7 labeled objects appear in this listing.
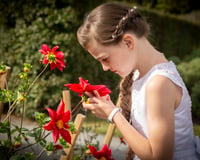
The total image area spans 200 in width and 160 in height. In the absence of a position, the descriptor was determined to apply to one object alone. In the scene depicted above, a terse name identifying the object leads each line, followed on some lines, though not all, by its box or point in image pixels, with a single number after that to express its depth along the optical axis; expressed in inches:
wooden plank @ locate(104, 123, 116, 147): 84.2
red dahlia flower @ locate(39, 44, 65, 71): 62.2
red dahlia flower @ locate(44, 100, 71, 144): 52.7
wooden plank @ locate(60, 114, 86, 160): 64.7
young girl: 52.3
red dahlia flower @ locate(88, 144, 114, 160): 62.3
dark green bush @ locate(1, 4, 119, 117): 166.4
